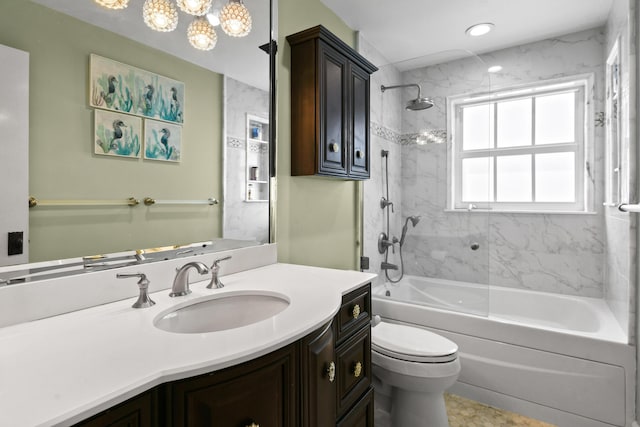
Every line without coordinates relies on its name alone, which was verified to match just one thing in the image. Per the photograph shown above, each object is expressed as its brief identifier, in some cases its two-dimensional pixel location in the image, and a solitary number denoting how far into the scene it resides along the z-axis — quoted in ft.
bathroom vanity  1.82
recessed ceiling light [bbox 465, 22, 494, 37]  8.23
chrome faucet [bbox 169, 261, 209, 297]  3.68
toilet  5.38
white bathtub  5.81
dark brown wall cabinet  5.91
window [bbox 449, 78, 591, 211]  9.03
